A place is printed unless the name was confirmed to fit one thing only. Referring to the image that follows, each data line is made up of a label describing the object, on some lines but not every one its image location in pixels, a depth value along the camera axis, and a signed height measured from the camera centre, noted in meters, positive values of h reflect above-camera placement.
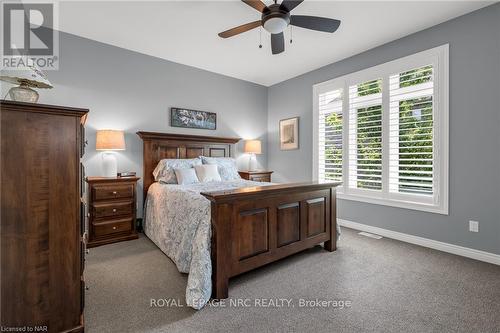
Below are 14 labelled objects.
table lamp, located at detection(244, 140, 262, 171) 4.96 +0.34
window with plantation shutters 3.03 +0.47
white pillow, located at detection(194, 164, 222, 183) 3.73 -0.13
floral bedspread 1.88 -0.65
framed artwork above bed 4.25 +0.85
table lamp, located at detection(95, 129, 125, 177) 3.31 +0.27
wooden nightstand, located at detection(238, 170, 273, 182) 4.74 -0.21
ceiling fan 2.22 +1.42
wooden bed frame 1.98 -0.59
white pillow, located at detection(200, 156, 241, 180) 4.08 -0.03
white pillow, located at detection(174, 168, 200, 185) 3.51 -0.17
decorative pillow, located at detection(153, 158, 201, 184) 3.62 -0.05
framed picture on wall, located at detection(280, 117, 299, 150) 4.89 +0.65
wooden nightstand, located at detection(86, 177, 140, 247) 3.15 -0.60
